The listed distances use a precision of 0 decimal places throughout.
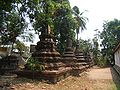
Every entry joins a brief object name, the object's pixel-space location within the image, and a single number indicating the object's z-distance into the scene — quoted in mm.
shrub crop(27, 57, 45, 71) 5572
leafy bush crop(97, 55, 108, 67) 22345
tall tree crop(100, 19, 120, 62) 23915
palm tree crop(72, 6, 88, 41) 21029
